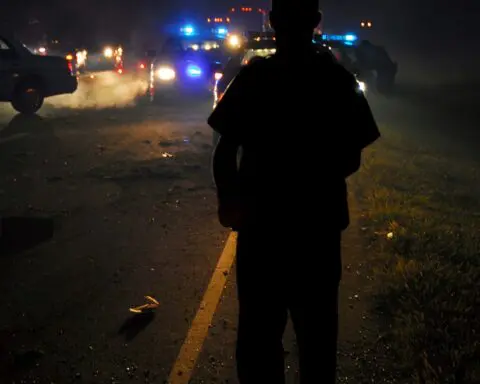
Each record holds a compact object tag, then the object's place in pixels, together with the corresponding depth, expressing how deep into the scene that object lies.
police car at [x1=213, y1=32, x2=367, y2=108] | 8.84
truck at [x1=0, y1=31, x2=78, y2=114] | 12.23
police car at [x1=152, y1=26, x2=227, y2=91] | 17.28
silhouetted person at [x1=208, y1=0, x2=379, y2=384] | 2.07
